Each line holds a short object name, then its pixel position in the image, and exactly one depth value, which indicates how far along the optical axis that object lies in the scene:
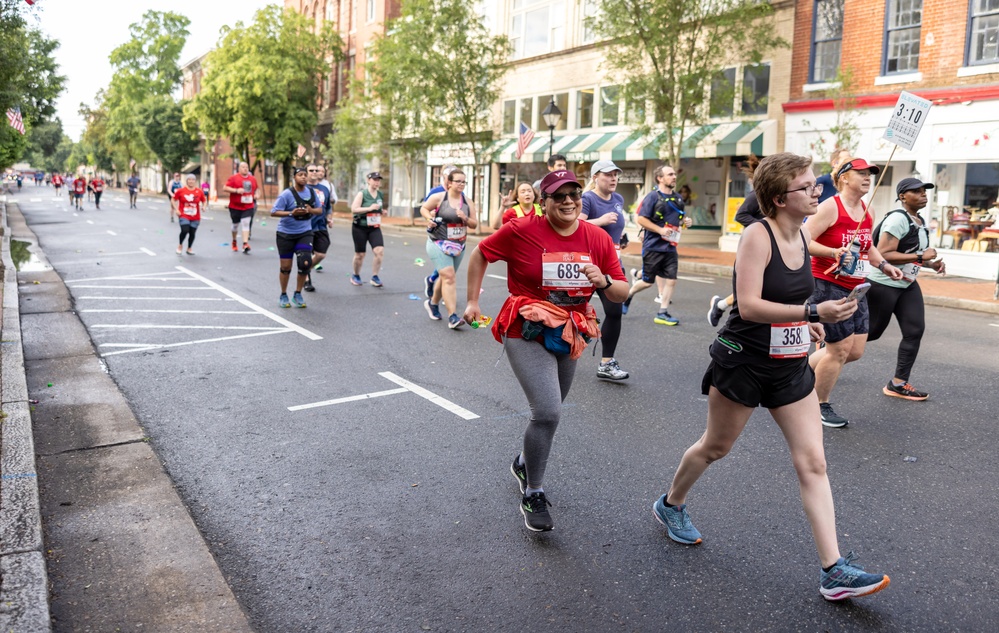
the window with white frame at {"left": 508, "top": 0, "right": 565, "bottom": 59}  30.86
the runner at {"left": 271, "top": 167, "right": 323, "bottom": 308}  11.00
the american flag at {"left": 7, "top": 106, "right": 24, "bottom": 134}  17.16
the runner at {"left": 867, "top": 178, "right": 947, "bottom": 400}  6.30
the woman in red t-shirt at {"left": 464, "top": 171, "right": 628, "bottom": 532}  4.09
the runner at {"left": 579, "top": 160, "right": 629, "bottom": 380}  7.23
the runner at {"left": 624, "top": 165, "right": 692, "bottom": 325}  9.82
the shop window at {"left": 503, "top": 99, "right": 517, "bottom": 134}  33.47
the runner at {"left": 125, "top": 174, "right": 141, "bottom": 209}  44.84
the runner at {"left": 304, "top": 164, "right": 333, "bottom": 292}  12.47
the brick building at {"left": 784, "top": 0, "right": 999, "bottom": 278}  17.17
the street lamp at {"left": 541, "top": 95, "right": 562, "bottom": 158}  23.89
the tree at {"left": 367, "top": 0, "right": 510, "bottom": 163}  28.59
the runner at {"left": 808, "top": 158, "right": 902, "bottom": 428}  5.49
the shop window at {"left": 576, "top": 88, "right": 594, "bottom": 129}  29.50
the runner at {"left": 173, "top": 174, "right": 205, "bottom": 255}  17.36
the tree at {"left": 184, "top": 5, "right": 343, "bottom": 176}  44.56
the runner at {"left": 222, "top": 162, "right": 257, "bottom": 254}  18.27
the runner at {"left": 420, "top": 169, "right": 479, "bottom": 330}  9.88
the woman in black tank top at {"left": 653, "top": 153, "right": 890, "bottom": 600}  3.42
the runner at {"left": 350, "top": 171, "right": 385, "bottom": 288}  12.72
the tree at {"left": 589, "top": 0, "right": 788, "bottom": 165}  20.28
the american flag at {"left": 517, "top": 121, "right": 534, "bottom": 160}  23.72
